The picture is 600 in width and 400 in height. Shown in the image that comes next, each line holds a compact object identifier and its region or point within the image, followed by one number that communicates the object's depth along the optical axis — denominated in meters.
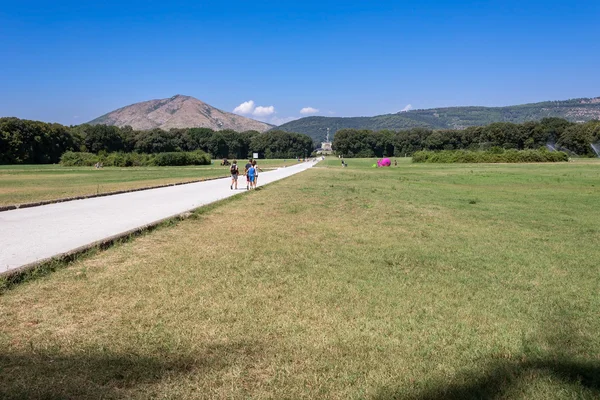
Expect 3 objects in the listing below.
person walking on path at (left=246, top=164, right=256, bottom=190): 25.48
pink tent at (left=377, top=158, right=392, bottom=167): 72.00
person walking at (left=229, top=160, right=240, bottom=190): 25.86
